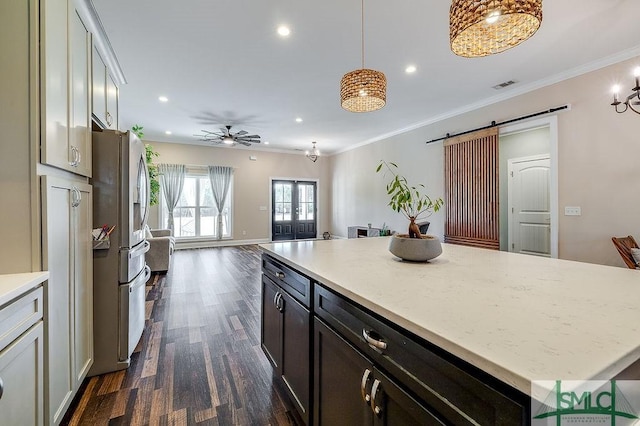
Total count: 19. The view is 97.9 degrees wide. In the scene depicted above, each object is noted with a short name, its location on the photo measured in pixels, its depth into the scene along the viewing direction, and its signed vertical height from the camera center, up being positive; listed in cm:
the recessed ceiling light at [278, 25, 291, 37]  277 +185
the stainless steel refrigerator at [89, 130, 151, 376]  200 -28
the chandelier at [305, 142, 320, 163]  855 +185
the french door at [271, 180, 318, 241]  889 +9
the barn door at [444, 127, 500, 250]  455 +39
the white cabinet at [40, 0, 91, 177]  131 +69
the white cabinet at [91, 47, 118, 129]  214 +101
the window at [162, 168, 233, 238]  767 +9
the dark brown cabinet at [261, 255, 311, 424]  141 -73
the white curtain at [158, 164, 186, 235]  729 +81
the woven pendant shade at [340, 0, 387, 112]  221 +101
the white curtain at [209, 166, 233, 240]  784 +83
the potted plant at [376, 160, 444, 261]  148 -17
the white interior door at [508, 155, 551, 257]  490 +11
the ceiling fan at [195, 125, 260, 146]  591 +178
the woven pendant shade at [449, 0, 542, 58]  125 +95
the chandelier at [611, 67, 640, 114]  238 +115
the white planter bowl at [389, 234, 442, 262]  148 -20
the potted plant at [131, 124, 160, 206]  565 +74
